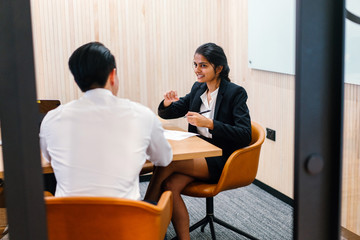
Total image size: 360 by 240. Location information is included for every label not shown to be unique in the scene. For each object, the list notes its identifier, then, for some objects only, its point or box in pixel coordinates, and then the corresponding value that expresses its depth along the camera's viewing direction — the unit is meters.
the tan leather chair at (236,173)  2.53
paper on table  2.55
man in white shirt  1.64
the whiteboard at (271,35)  3.38
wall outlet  3.73
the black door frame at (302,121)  0.99
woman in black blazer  2.58
